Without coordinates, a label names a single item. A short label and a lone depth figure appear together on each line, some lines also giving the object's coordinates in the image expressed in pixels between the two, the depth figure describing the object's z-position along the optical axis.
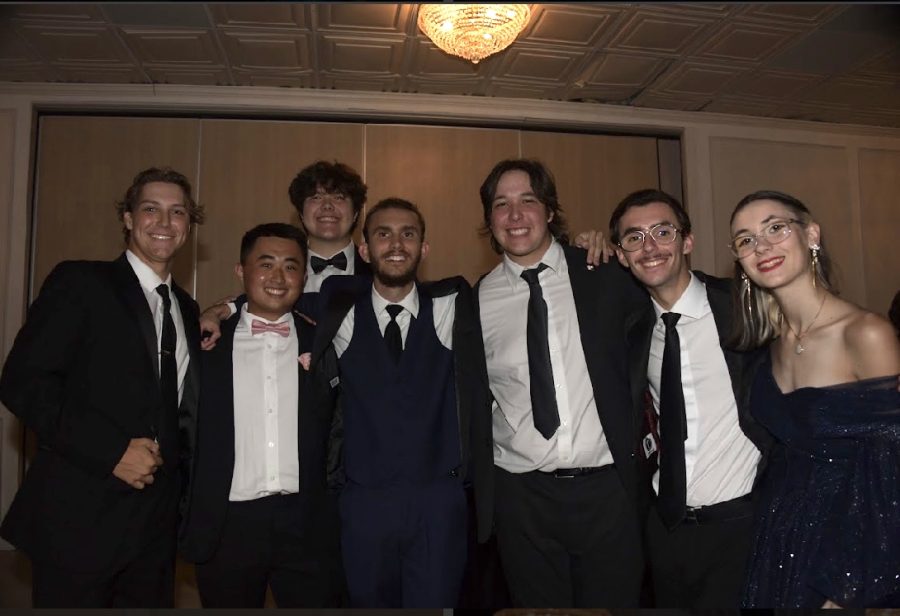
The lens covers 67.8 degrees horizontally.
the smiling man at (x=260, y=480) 2.19
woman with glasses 1.58
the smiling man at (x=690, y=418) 1.99
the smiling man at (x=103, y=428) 1.96
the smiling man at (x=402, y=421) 2.22
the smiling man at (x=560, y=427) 2.18
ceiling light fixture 3.46
